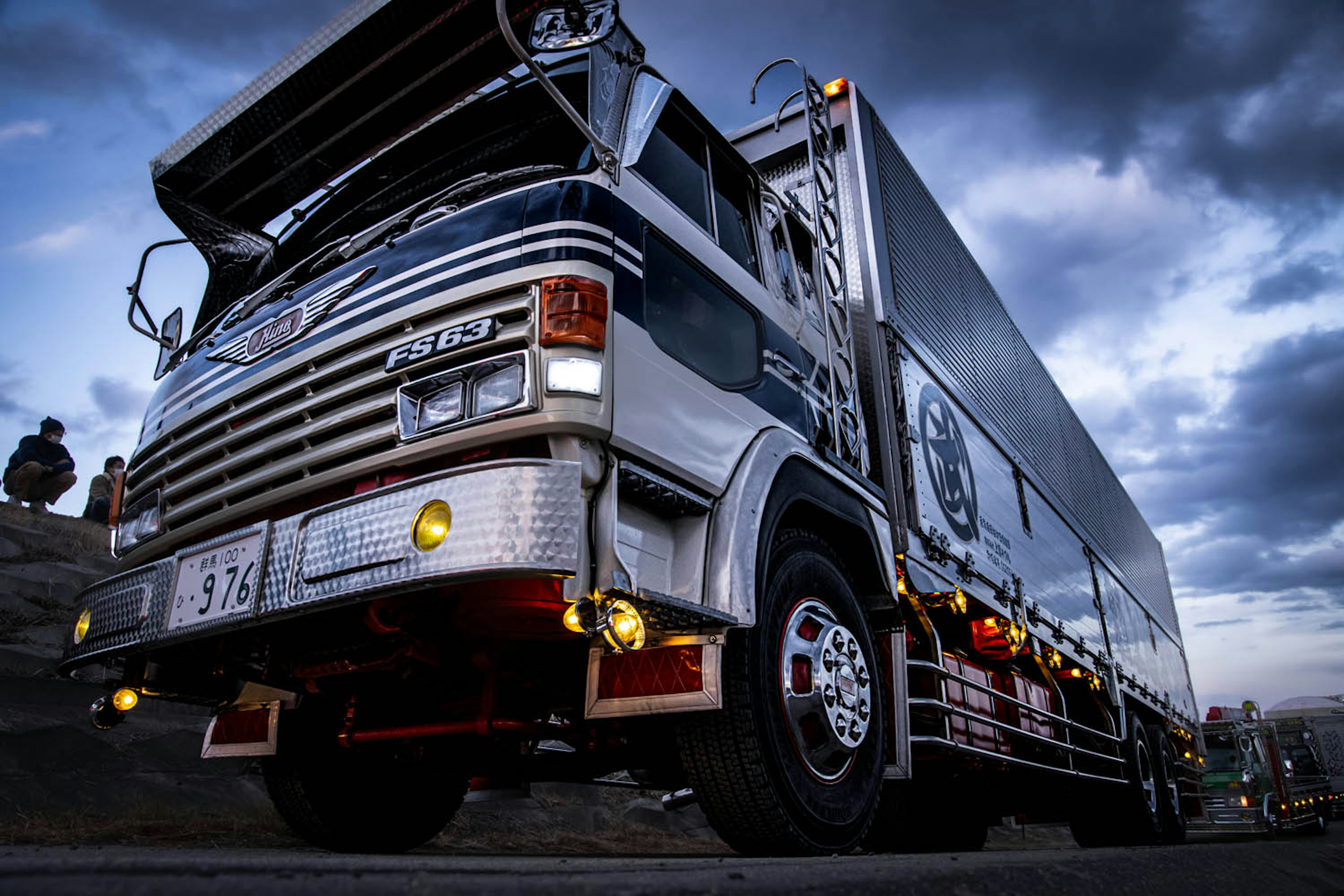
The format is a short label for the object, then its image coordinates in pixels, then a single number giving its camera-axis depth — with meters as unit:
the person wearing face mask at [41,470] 8.43
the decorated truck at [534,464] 2.34
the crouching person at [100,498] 9.45
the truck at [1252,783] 12.23
